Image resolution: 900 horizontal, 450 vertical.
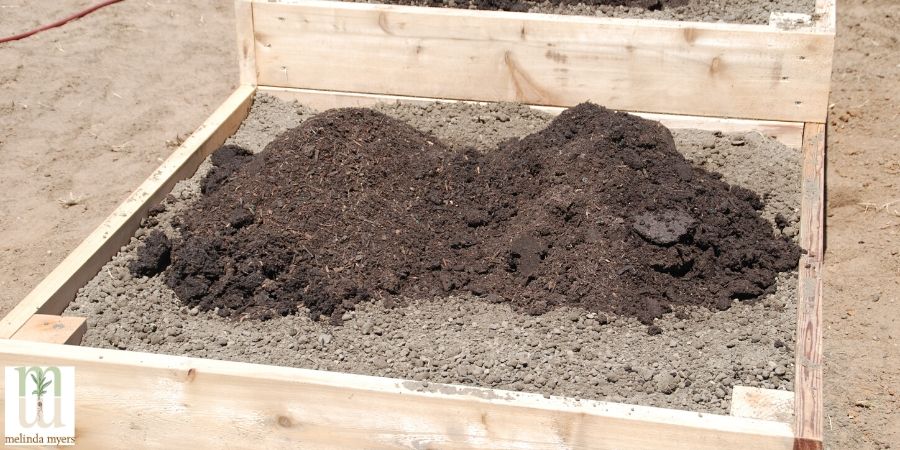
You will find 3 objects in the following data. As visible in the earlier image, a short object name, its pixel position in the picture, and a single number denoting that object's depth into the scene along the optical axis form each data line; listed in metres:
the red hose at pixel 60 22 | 6.62
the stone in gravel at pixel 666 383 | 3.06
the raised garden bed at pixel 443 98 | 2.68
